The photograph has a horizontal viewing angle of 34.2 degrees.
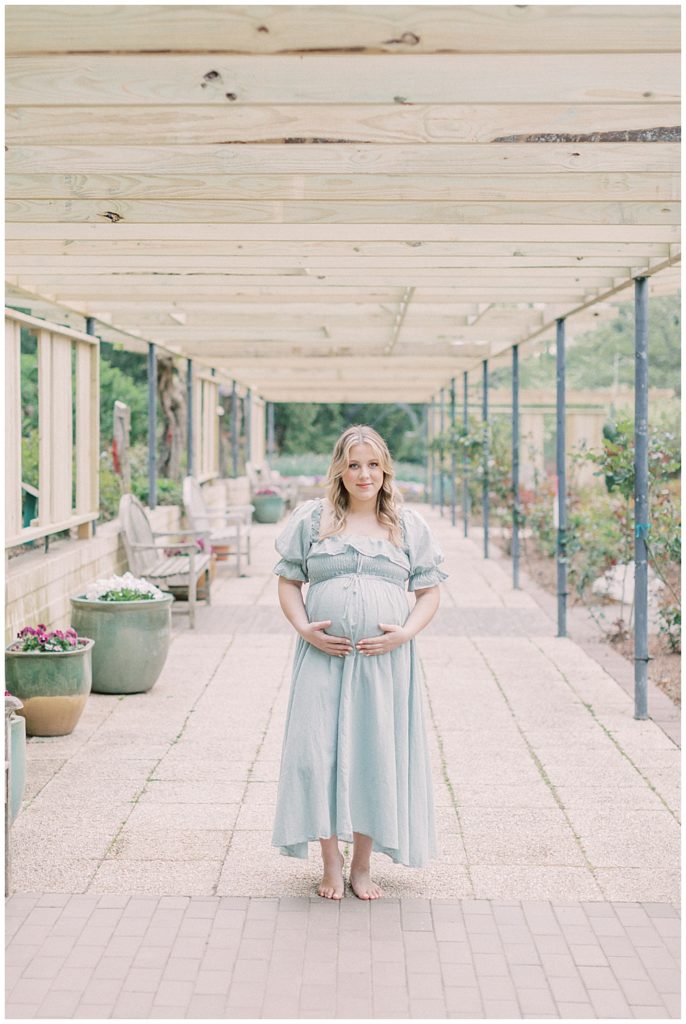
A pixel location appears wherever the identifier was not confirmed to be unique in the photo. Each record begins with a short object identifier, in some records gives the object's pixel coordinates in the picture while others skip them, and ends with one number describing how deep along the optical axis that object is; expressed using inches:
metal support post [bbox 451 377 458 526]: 654.5
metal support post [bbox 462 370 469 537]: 557.0
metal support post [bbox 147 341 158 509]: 419.5
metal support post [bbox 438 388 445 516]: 718.5
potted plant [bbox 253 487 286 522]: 734.5
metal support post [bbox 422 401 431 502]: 950.0
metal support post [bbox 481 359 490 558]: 497.7
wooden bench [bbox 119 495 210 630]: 327.0
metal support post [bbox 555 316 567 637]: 297.1
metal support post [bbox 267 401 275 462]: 991.9
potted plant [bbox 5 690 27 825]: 144.8
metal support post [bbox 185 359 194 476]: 506.6
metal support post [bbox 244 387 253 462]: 812.6
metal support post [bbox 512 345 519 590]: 408.5
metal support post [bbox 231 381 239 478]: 699.4
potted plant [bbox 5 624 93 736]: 203.6
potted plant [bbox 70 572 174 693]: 239.1
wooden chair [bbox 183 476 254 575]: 427.8
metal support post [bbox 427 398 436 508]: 834.5
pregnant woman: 131.3
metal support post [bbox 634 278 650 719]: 223.8
